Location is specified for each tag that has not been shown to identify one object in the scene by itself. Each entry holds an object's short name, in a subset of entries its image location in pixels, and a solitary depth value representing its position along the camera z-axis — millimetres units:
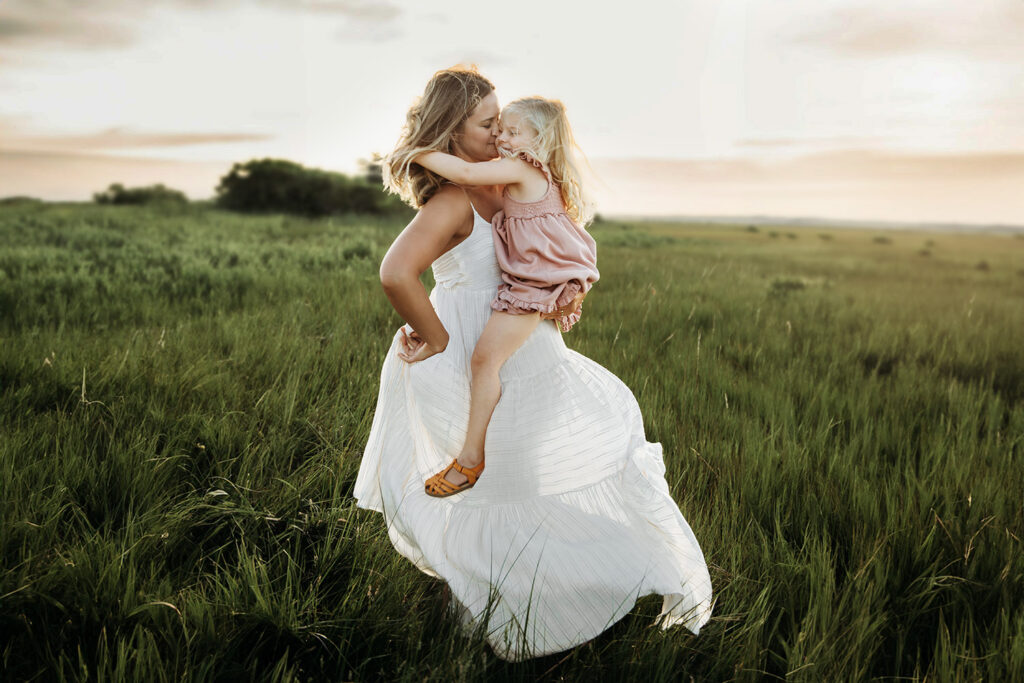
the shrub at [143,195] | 29062
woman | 2010
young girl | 1994
